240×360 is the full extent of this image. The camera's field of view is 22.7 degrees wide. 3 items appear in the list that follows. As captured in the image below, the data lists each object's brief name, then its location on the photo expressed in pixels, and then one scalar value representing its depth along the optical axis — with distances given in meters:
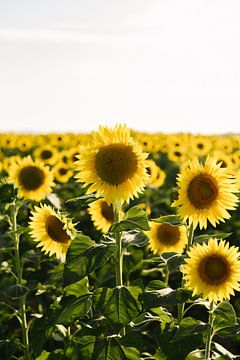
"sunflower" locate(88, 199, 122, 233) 4.09
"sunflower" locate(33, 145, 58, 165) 9.12
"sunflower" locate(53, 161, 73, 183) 8.12
